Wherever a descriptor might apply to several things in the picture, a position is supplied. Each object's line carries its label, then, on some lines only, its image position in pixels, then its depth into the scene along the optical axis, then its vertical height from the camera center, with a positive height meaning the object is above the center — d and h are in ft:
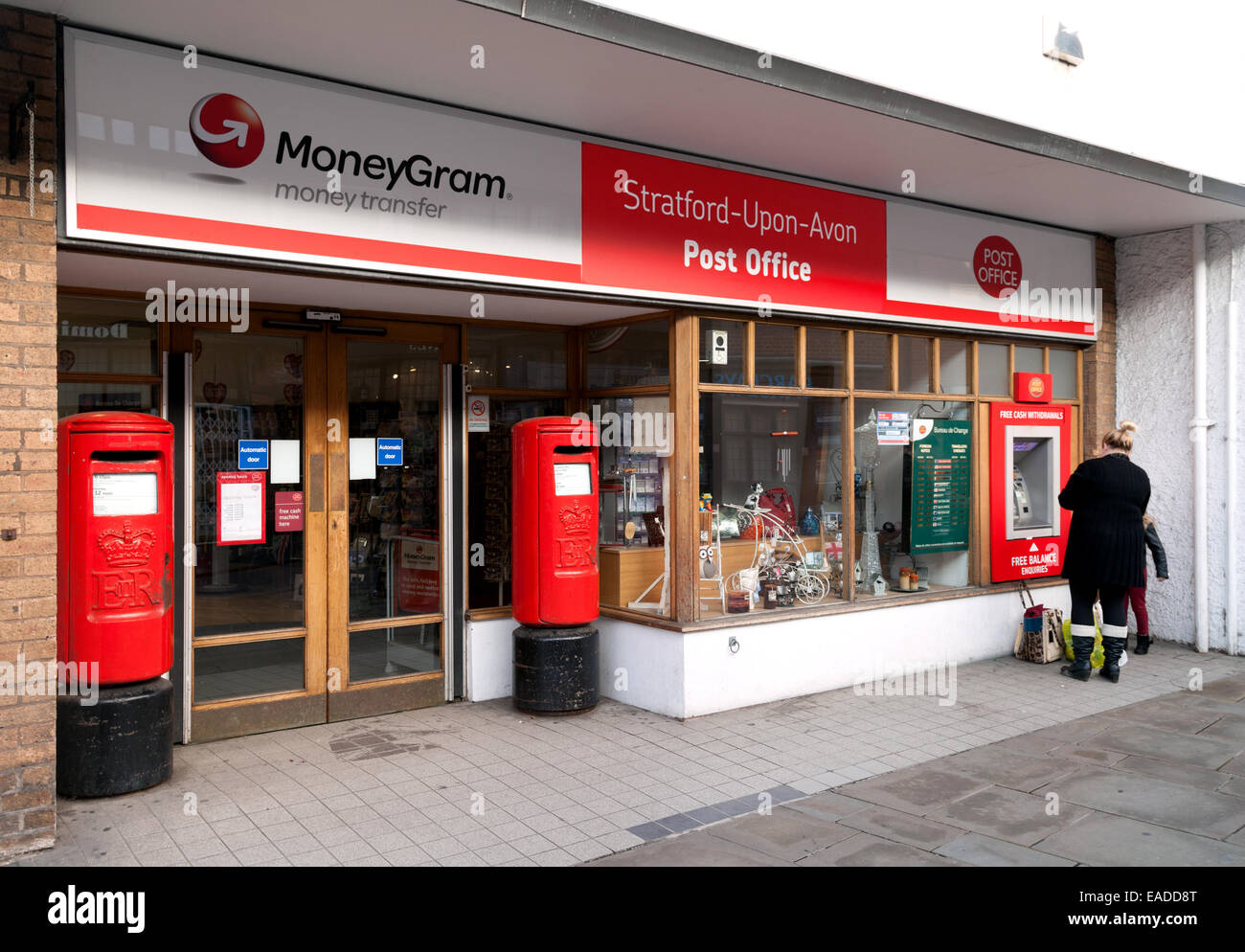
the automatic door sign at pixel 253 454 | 20.54 +0.47
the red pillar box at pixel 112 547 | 16.34 -1.14
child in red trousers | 28.63 -3.60
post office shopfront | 17.01 +2.24
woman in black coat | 25.12 -1.76
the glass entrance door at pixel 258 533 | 20.10 -1.16
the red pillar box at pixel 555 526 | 22.00 -1.11
